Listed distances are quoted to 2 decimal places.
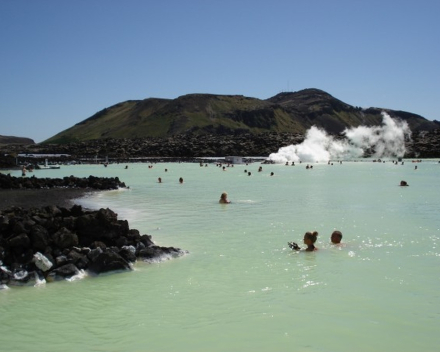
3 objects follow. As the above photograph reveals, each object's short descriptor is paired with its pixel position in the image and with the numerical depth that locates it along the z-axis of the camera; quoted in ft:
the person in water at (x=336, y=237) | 50.65
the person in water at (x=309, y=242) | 47.52
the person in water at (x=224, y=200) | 87.71
